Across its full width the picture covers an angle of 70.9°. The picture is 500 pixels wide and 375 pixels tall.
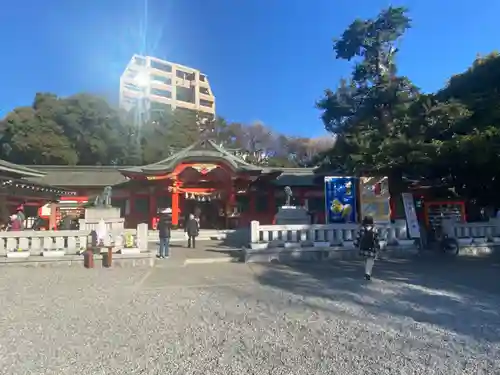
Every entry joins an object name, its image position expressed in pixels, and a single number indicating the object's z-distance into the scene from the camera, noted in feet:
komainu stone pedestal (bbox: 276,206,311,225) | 42.50
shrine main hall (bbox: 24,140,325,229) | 65.51
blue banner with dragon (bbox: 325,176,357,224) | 36.65
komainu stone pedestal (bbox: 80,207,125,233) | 44.66
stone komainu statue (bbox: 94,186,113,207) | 49.34
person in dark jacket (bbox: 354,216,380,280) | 23.43
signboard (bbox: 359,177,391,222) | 35.83
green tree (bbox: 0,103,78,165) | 90.53
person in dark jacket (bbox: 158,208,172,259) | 35.22
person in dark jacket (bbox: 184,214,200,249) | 43.96
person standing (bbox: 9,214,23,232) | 40.65
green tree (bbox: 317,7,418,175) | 47.52
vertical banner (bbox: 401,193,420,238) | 35.76
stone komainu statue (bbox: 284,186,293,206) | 47.83
